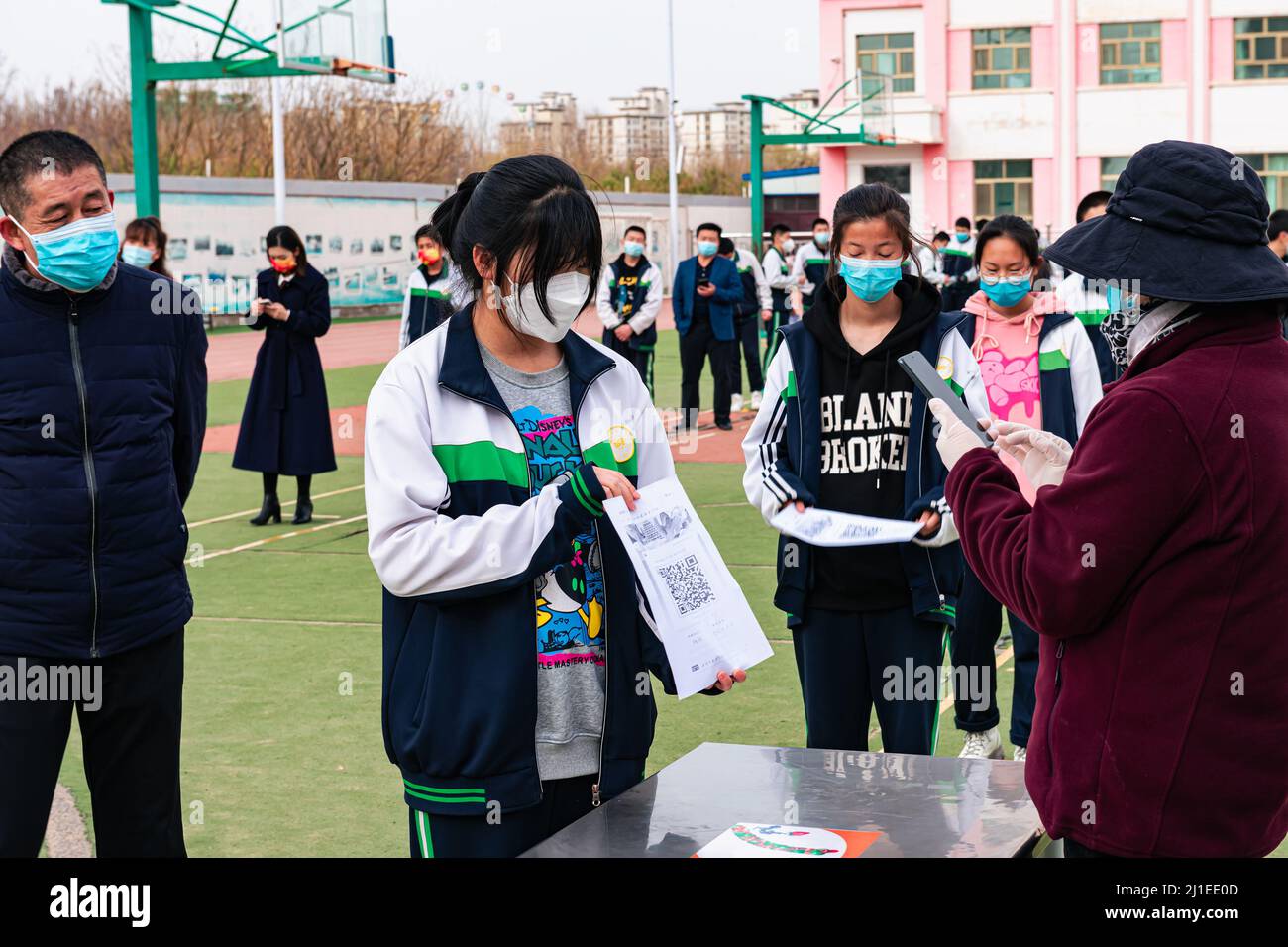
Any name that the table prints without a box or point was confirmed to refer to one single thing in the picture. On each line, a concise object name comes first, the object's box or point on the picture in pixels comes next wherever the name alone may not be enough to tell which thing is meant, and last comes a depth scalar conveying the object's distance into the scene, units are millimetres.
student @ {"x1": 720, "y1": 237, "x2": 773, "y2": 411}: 17734
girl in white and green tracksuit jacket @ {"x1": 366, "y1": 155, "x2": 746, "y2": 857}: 2904
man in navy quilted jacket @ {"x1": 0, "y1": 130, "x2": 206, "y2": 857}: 3637
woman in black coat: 10859
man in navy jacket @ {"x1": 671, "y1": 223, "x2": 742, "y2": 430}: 15953
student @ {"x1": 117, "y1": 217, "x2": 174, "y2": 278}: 9398
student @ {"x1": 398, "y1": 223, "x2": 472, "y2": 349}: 11391
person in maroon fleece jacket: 2381
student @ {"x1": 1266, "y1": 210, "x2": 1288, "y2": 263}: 8945
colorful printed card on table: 2697
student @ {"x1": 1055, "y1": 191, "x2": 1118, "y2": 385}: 6778
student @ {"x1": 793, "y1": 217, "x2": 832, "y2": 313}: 19188
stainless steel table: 2793
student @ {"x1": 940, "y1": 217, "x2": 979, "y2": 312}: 16906
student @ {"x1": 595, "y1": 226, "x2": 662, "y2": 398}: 15375
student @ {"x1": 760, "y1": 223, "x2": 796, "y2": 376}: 20500
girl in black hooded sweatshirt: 4387
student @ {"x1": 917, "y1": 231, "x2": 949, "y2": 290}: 16109
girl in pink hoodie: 5707
